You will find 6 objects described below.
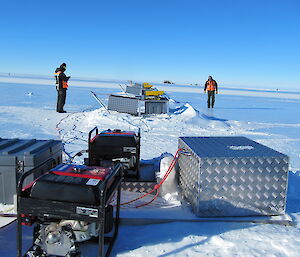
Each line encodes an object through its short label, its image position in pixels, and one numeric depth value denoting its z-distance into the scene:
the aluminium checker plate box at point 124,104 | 10.02
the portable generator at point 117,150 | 4.00
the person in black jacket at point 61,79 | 10.08
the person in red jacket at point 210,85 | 14.18
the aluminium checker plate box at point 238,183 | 2.97
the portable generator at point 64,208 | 2.04
